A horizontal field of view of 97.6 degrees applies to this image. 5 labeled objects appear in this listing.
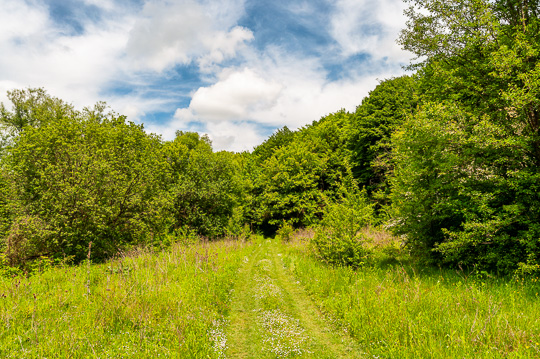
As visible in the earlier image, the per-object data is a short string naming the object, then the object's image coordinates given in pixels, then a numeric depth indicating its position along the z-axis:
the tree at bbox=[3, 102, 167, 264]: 14.37
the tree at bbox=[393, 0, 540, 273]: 8.42
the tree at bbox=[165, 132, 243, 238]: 26.58
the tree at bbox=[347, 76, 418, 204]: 30.33
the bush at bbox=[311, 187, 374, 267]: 11.80
